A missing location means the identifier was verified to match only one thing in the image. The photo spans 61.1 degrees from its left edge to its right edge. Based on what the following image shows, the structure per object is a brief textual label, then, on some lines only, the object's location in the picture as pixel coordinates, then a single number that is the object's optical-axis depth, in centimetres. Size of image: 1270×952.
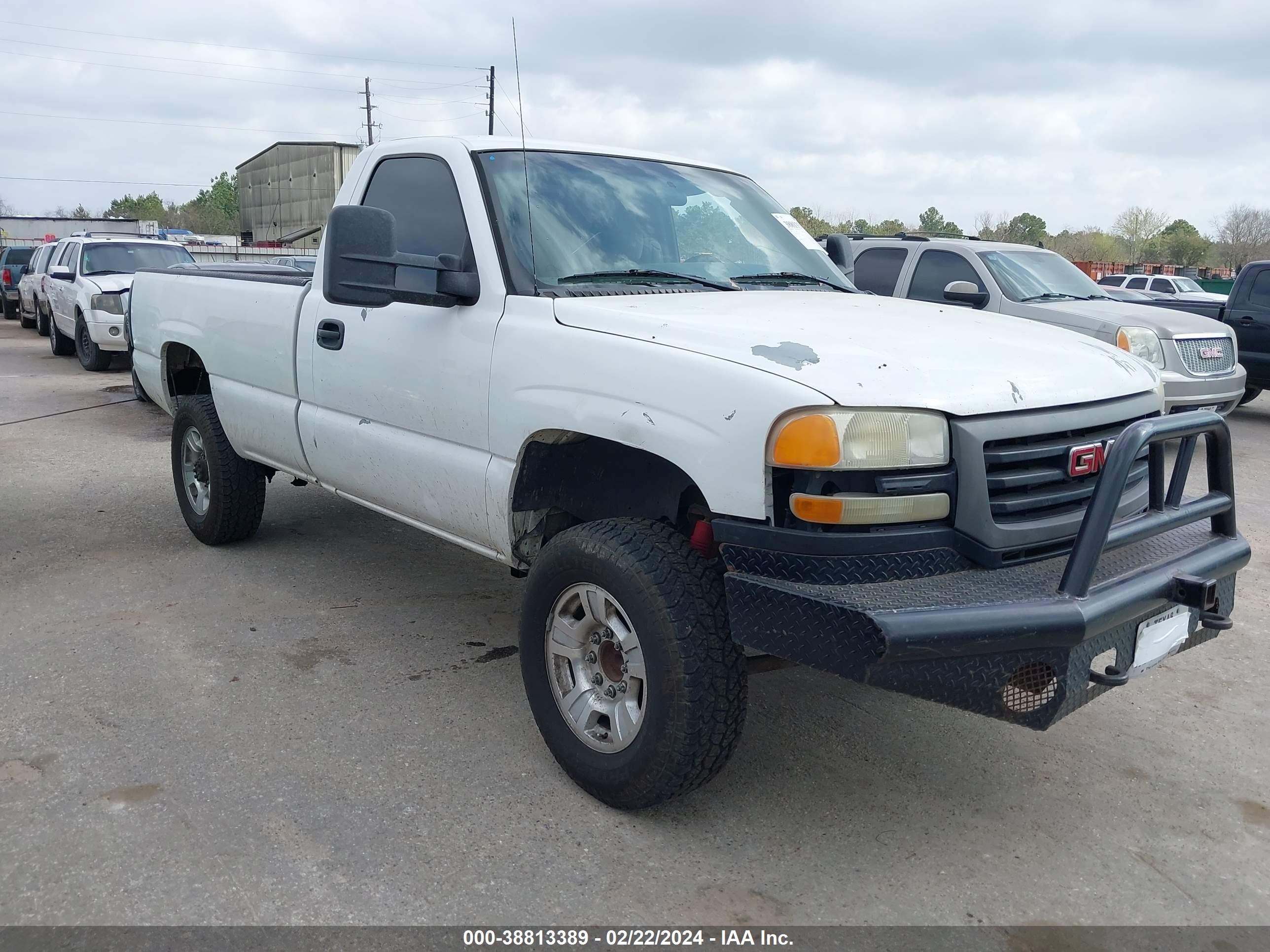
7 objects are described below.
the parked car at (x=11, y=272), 2527
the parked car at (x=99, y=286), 1387
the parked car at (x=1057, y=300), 915
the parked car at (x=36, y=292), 1864
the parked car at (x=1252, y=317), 1195
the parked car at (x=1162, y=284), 2664
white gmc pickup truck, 264
